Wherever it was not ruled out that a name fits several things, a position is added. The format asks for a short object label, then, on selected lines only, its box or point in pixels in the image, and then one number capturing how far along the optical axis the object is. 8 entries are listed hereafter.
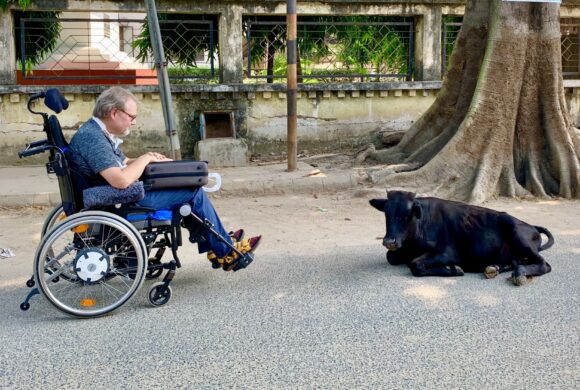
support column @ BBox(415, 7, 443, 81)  11.31
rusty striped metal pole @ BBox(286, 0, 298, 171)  8.66
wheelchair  4.26
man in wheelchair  4.37
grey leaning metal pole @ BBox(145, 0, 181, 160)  7.28
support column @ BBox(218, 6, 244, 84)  10.53
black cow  5.03
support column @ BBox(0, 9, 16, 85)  9.88
